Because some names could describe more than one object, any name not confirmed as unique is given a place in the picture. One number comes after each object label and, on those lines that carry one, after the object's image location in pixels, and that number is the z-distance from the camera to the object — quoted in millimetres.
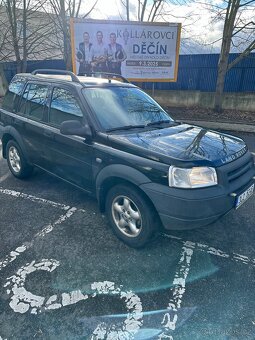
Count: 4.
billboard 10227
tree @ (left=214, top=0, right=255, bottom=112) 9375
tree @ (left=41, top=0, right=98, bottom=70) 11926
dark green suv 2383
